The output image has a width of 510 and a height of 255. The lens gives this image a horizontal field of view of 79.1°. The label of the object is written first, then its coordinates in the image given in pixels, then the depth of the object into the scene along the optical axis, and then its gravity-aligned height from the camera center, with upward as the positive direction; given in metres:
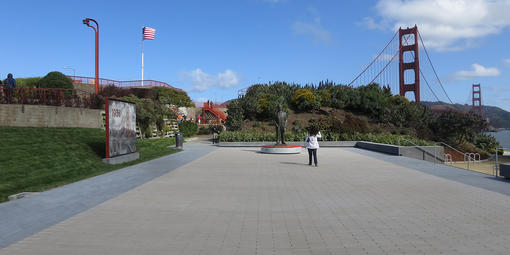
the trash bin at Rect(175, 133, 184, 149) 21.09 -0.81
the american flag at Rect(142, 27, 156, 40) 45.94 +14.22
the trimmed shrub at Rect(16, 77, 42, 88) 34.94 +5.58
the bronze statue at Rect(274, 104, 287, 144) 18.20 +0.41
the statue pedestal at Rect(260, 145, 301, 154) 17.90 -1.25
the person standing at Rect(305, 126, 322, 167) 12.48 -0.55
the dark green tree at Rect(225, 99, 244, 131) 32.83 +1.19
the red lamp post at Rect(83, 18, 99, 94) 25.93 +8.10
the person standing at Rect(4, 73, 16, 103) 16.91 +2.44
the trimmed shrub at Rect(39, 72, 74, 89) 26.30 +4.10
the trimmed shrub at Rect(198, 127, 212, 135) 40.19 -0.38
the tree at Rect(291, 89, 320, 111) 43.50 +3.89
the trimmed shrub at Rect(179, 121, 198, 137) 35.88 +0.02
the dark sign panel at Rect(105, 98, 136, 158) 12.47 +0.06
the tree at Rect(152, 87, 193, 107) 46.28 +4.99
